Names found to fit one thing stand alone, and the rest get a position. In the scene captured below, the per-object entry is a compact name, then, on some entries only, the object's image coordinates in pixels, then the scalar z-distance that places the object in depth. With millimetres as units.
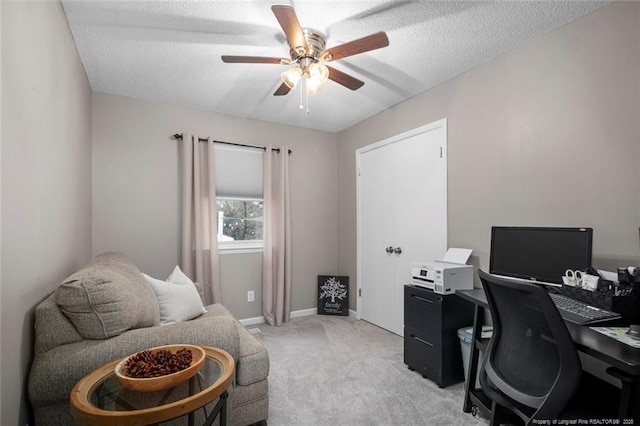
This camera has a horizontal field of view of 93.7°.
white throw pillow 1972
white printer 2299
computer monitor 1735
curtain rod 3264
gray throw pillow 1331
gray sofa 1221
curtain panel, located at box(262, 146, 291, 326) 3629
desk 1048
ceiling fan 1736
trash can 2152
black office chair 1115
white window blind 3531
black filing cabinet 2240
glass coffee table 953
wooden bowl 1033
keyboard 1385
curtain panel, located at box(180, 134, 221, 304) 3201
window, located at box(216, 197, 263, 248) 3564
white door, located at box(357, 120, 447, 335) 2891
